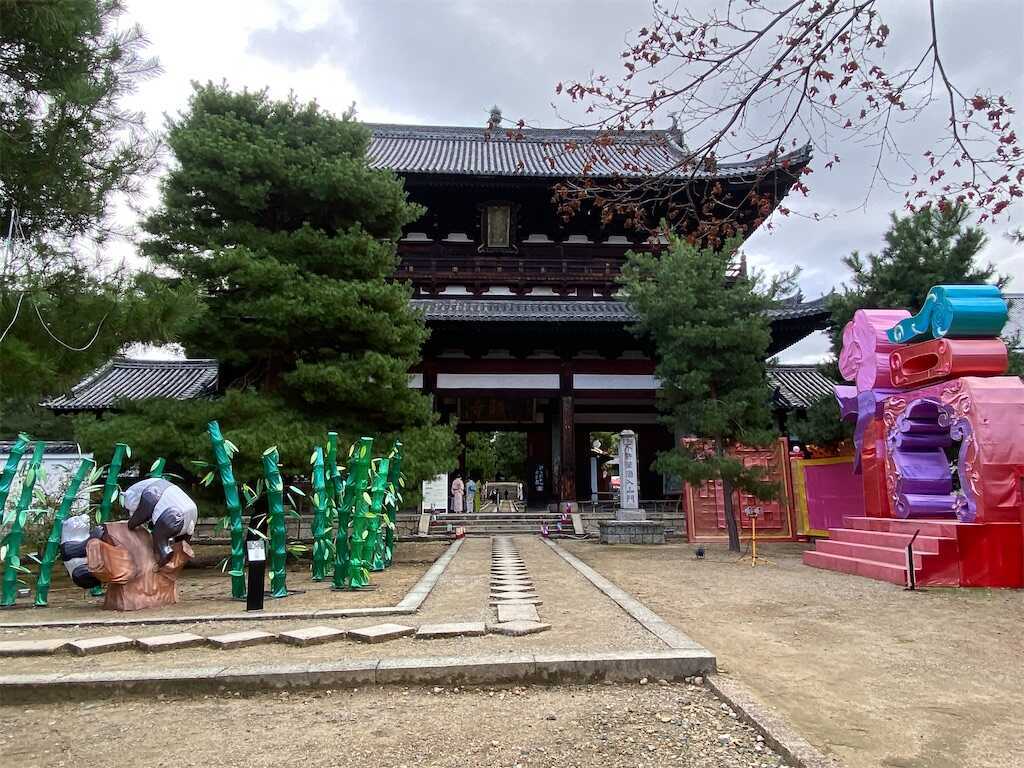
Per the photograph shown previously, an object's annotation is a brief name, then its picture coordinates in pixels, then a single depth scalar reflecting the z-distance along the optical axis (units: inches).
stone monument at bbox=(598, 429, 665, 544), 524.4
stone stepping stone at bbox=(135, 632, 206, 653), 170.6
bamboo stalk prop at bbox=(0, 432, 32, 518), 261.1
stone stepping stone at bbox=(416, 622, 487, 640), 177.9
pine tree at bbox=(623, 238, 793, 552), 424.5
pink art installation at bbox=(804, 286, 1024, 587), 276.1
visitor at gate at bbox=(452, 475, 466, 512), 678.5
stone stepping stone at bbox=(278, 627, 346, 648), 173.3
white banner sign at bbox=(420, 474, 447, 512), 611.8
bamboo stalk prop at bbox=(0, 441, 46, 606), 255.4
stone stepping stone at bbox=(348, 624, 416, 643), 174.2
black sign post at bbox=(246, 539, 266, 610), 226.2
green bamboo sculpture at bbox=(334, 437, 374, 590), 280.4
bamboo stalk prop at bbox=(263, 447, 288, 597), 259.3
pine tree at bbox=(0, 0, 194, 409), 224.2
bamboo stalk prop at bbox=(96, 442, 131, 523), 272.8
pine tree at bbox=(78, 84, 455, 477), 348.8
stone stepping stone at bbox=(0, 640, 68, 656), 167.9
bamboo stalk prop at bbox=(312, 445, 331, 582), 284.7
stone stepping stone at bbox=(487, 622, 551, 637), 179.3
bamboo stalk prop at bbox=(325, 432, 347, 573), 293.6
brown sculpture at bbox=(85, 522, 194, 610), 234.2
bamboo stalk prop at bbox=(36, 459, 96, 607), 257.4
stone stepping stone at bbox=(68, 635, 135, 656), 167.9
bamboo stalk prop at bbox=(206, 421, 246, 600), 253.9
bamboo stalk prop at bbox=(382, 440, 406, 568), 357.1
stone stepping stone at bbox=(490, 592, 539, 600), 243.2
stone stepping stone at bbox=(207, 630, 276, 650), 172.6
